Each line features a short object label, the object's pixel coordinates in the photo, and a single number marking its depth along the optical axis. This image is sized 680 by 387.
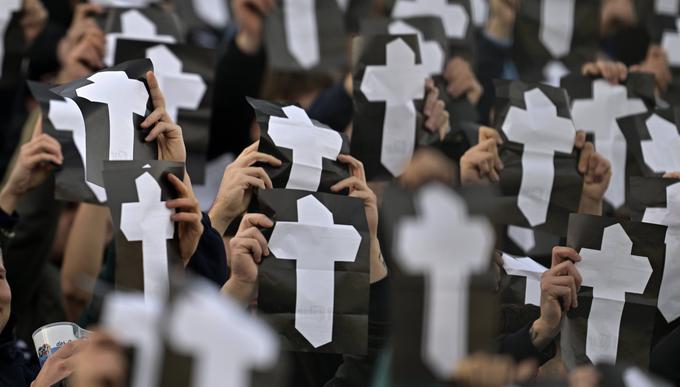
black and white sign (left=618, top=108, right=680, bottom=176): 7.75
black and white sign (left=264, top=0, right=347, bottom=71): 9.87
